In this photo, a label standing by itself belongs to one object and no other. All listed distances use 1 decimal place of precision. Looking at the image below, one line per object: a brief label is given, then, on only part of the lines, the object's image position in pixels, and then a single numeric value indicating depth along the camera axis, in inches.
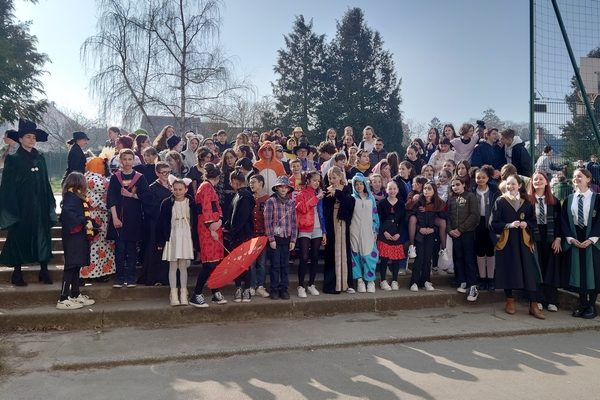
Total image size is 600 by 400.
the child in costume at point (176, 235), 237.0
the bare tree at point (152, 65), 640.4
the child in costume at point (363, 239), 275.4
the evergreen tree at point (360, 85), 1322.6
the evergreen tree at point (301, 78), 1318.9
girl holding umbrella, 238.8
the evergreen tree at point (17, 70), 739.4
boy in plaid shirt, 252.2
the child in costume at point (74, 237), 227.5
